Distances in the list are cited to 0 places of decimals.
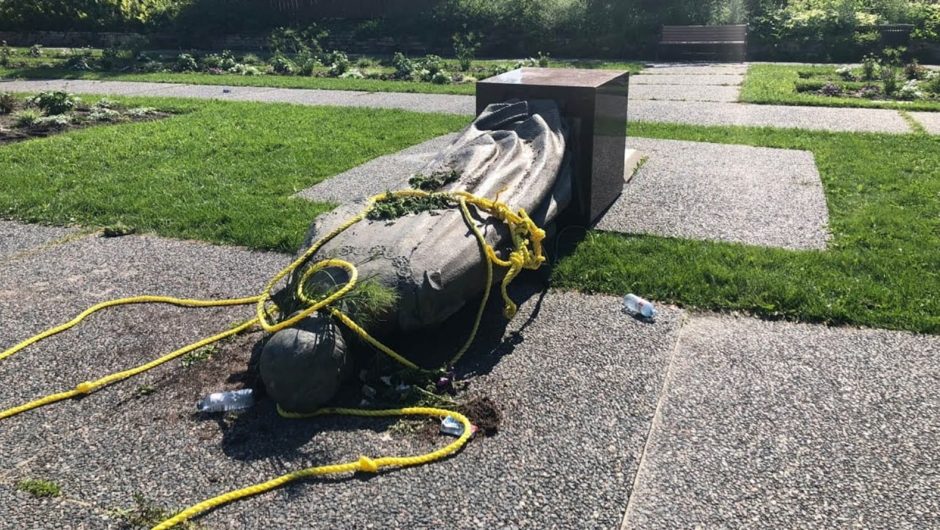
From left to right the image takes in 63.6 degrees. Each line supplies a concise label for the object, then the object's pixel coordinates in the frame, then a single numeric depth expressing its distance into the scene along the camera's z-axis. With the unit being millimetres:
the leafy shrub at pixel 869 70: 14453
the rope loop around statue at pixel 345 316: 3072
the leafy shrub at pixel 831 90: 12955
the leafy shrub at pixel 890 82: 12594
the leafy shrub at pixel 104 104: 11938
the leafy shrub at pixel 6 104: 11648
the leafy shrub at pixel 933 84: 12477
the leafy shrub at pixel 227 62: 18062
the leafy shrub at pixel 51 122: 10586
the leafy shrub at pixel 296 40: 21778
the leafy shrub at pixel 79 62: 18241
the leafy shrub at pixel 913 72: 14102
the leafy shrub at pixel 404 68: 16241
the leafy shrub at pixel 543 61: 16625
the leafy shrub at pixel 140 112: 11496
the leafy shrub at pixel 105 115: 11180
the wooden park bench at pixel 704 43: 18094
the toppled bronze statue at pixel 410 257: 3375
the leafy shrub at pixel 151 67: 18253
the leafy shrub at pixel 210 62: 18333
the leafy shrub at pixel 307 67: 17234
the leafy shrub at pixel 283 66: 17500
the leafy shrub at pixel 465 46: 18344
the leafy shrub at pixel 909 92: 12148
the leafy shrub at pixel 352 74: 16453
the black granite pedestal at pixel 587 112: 5727
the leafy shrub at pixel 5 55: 19453
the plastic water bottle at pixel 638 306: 4414
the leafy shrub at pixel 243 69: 17547
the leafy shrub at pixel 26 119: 10633
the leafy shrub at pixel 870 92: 12653
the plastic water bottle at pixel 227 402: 3537
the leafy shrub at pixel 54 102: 11336
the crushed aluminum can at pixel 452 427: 3326
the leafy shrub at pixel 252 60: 19062
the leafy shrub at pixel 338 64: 16984
